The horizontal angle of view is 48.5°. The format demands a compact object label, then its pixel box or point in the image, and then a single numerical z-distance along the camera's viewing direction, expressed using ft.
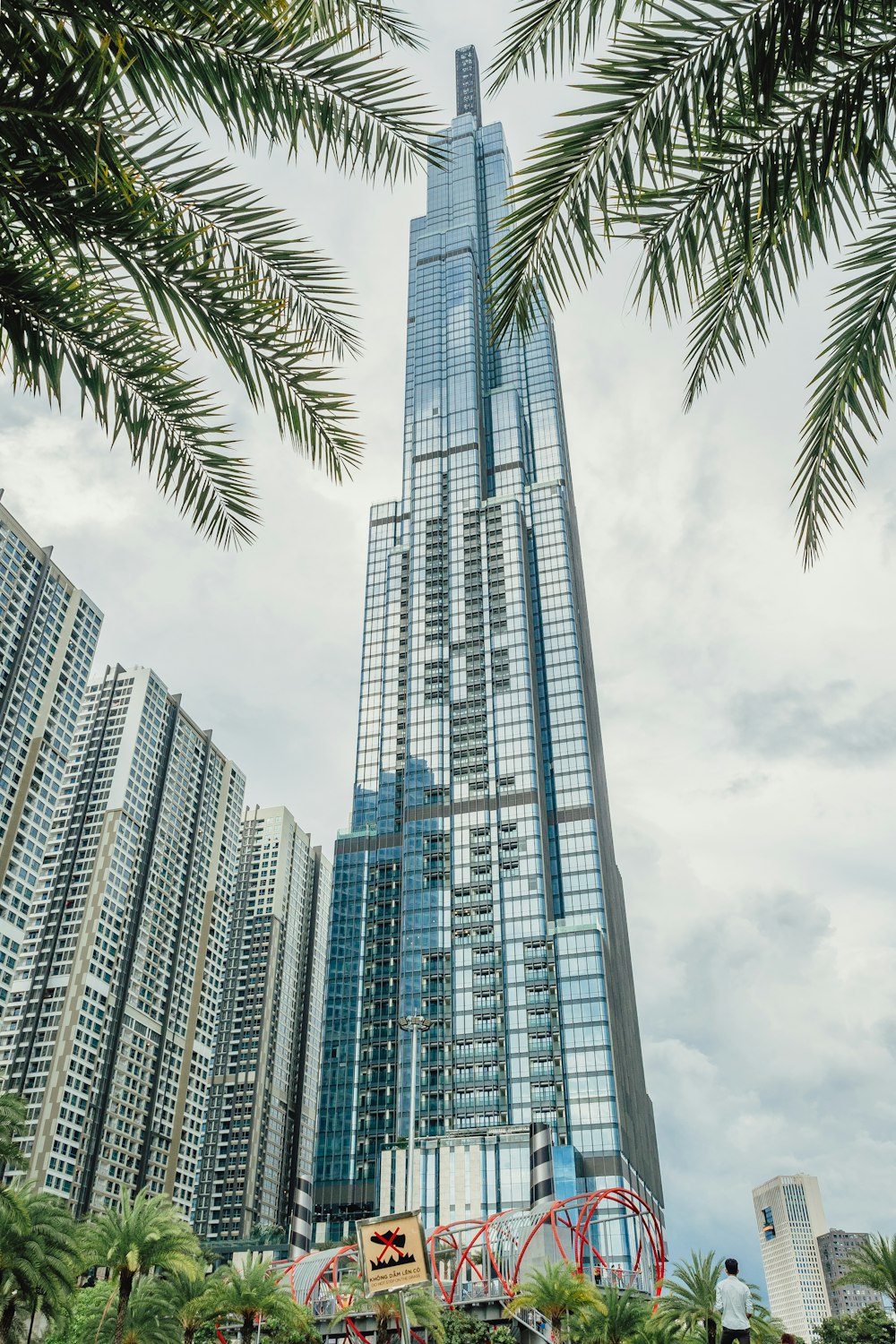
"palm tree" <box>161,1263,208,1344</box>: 135.23
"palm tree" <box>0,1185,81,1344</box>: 116.98
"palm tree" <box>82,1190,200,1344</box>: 121.39
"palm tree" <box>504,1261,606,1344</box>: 130.00
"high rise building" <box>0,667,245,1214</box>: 376.89
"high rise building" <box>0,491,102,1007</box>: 355.56
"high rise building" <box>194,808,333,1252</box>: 511.40
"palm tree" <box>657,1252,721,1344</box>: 128.26
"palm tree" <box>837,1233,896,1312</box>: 139.74
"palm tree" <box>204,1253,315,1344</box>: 134.62
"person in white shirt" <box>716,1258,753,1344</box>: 34.76
